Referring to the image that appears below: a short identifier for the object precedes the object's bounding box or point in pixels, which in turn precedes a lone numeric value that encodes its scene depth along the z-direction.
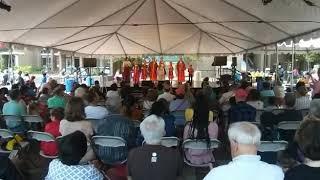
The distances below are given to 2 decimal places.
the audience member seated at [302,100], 4.66
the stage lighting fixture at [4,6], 4.62
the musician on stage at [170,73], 13.57
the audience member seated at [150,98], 4.92
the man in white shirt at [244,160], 1.49
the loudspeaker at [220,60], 11.97
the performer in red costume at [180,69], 13.28
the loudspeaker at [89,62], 11.56
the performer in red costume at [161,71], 12.99
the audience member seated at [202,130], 3.20
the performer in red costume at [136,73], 12.84
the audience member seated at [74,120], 3.21
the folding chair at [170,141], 3.04
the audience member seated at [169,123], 3.82
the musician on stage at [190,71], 13.62
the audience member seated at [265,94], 6.02
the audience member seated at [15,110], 4.39
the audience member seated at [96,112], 4.09
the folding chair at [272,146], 2.93
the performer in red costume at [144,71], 13.04
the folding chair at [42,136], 3.23
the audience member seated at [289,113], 3.79
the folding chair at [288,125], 3.64
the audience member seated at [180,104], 4.98
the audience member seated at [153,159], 2.18
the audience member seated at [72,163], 1.72
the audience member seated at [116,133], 3.28
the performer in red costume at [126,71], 12.84
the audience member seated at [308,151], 1.40
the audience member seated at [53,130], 3.47
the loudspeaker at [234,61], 12.55
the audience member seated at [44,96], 5.69
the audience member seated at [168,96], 5.36
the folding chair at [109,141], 3.04
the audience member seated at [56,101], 4.95
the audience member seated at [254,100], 4.68
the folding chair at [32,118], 4.28
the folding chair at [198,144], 3.04
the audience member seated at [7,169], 2.02
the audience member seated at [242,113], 4.23
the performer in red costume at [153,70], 12.94
